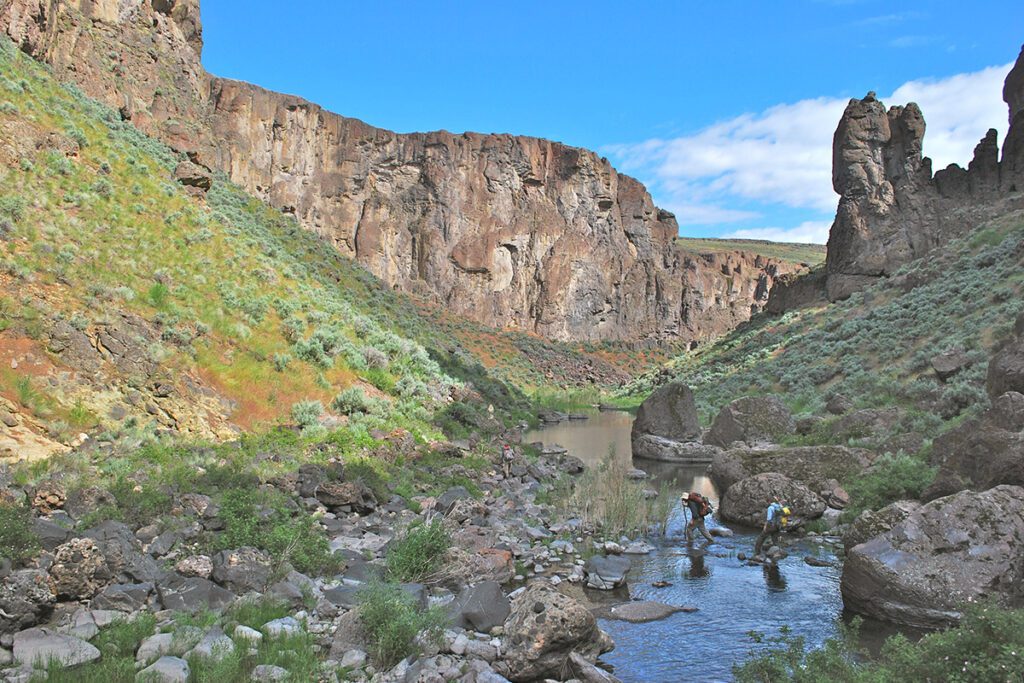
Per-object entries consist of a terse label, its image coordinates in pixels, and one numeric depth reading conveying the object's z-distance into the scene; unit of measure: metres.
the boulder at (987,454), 11.37
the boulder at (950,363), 23.20
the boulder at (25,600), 7.46
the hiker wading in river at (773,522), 13.35
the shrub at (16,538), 8.34
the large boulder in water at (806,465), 17.72
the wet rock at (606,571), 11.77
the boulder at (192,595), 8.63
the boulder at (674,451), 26.94
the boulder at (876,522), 11.15
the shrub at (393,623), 8.03
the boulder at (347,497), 13.62
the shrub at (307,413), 17.94
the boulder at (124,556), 8.88
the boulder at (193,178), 28.41
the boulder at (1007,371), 14.99
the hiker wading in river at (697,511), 14.77
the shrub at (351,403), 19.72
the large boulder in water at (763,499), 15.63
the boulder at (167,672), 6.78
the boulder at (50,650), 6.91
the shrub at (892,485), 14.21
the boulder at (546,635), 8.00
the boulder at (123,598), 8.27
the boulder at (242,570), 9.40
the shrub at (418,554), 10.77
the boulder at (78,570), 8.23
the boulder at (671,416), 30.16
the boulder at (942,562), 9.00
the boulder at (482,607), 9.15
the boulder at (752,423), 25.48
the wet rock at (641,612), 10.26
